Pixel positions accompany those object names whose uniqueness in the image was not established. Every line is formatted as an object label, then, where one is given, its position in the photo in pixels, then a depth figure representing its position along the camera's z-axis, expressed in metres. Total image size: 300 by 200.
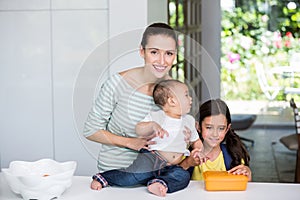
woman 2.91
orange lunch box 2.97
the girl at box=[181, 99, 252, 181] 3.14
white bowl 2.86
